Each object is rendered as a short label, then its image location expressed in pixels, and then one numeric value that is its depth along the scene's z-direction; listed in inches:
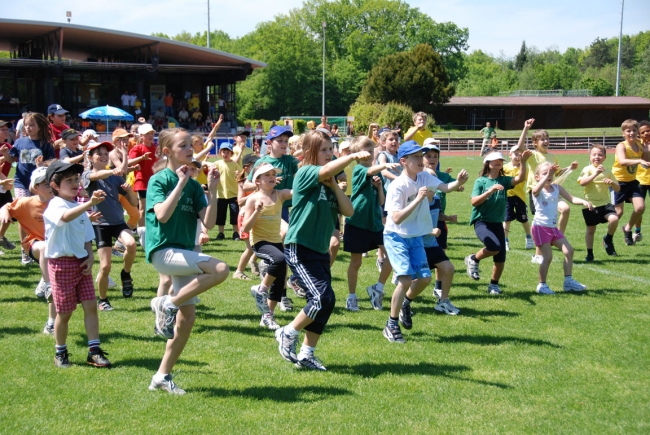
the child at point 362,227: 322.7
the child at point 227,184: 516.7
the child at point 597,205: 445.4
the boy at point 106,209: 308.0
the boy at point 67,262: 232.8
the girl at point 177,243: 207.9
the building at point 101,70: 1424.7
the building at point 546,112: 2773.1
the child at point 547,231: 359.3
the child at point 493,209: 343.3
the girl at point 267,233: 287.1
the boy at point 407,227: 271.3
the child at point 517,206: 481.1
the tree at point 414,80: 2541.8
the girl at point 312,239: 234.2
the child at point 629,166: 466.6
